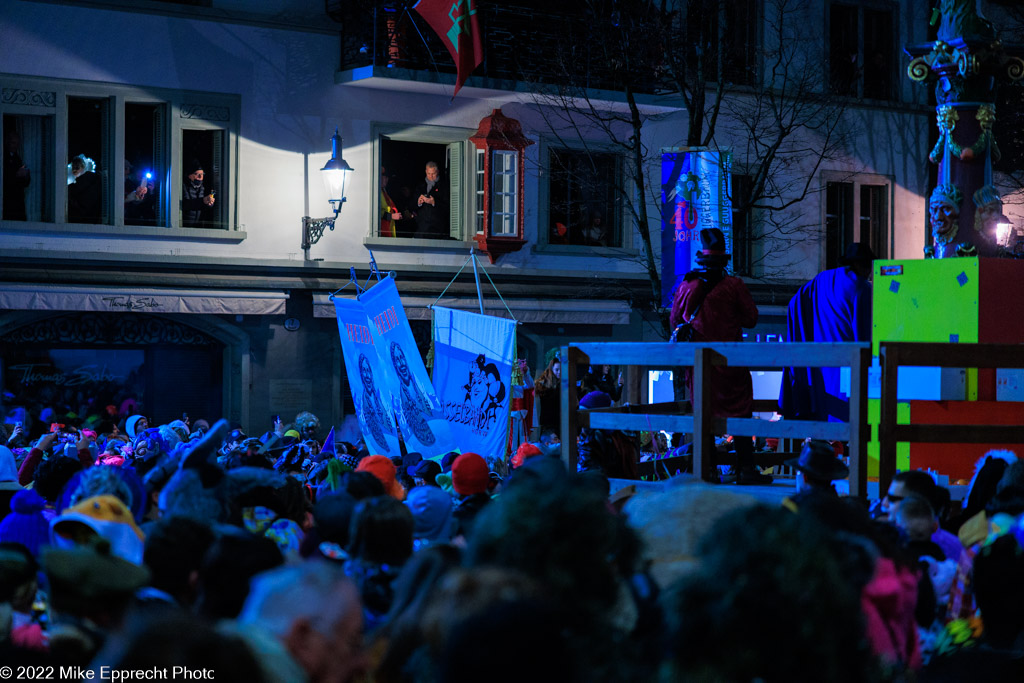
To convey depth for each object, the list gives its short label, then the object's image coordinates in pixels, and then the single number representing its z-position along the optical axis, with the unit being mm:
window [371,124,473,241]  20953
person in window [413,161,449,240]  21172
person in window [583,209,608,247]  22438
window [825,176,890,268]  24328
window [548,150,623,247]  22172
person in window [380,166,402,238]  20891
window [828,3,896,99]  24000
